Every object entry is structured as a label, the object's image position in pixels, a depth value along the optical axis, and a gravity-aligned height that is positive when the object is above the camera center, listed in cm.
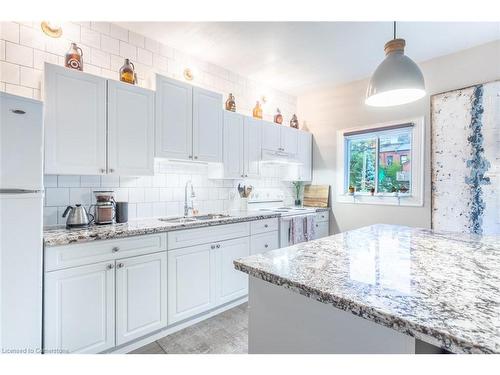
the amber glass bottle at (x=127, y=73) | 224 +100
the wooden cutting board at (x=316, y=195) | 398 -11
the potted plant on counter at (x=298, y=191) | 427 -5
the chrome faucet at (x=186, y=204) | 284 -19
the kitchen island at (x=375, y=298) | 66 -33
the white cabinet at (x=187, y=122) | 240 +66
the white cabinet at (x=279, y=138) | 344 +71
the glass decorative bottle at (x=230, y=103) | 311 +103
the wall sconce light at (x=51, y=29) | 203 +127
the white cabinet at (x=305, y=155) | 399 +53
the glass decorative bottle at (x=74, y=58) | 199 +100
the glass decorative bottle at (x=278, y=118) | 376 +103
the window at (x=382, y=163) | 314 +35
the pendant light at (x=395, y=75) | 139 +63
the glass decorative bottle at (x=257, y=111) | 352 +106
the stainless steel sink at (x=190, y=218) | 257 -33
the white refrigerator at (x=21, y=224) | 137 -21
